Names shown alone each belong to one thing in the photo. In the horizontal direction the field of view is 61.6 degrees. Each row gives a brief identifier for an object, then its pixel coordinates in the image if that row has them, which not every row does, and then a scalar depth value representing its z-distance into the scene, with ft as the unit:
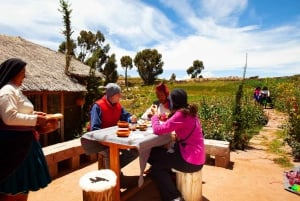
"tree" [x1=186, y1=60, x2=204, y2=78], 278.87
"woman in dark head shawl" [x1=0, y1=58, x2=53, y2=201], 7.91
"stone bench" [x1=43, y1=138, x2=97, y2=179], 16.20
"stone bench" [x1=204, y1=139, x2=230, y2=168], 18.16
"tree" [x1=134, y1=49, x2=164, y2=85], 193.36
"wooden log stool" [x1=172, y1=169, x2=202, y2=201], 11.96
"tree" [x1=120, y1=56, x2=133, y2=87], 186.70
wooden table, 10.46
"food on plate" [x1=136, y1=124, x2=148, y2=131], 12.66
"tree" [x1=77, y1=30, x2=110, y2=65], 140.15
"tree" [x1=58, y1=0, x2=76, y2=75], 30.83
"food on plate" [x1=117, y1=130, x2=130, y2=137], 11.10
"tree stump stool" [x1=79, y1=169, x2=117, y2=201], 9.06
